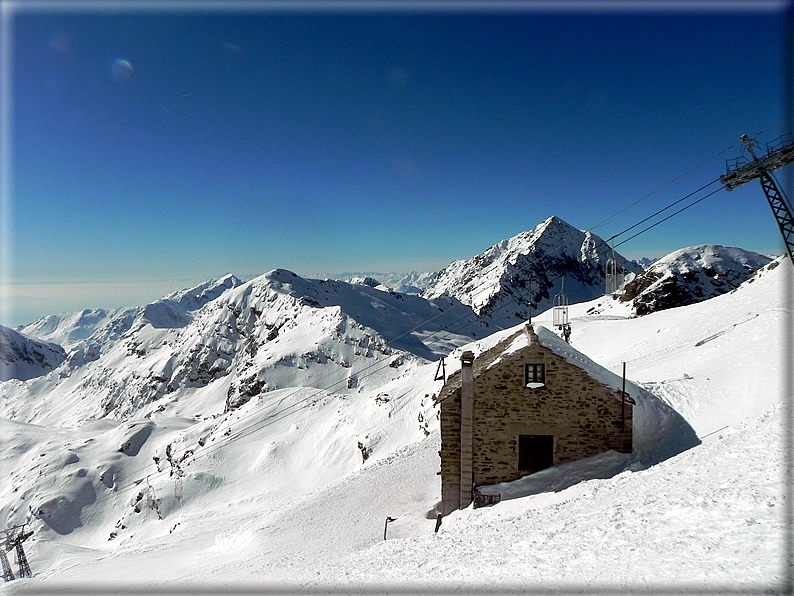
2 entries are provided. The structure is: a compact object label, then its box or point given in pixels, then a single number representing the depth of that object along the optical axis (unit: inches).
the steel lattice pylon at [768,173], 802.1
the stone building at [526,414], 587.2
